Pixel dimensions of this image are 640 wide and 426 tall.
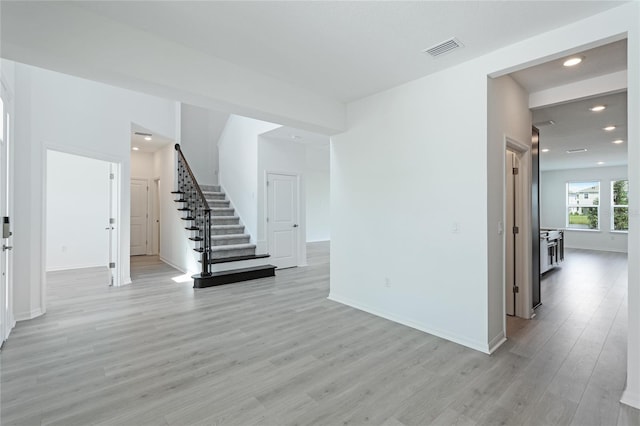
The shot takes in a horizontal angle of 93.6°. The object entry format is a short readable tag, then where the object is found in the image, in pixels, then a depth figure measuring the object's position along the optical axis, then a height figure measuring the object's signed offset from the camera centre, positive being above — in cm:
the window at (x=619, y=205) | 945 +28
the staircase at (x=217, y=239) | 543 -54
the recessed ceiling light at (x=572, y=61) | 286 +148
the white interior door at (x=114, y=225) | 520 -21
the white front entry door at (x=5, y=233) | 293 -20
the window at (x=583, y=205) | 996 +30
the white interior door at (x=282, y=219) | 670 -13
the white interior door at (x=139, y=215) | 860 -5
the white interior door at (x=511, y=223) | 379 -12
